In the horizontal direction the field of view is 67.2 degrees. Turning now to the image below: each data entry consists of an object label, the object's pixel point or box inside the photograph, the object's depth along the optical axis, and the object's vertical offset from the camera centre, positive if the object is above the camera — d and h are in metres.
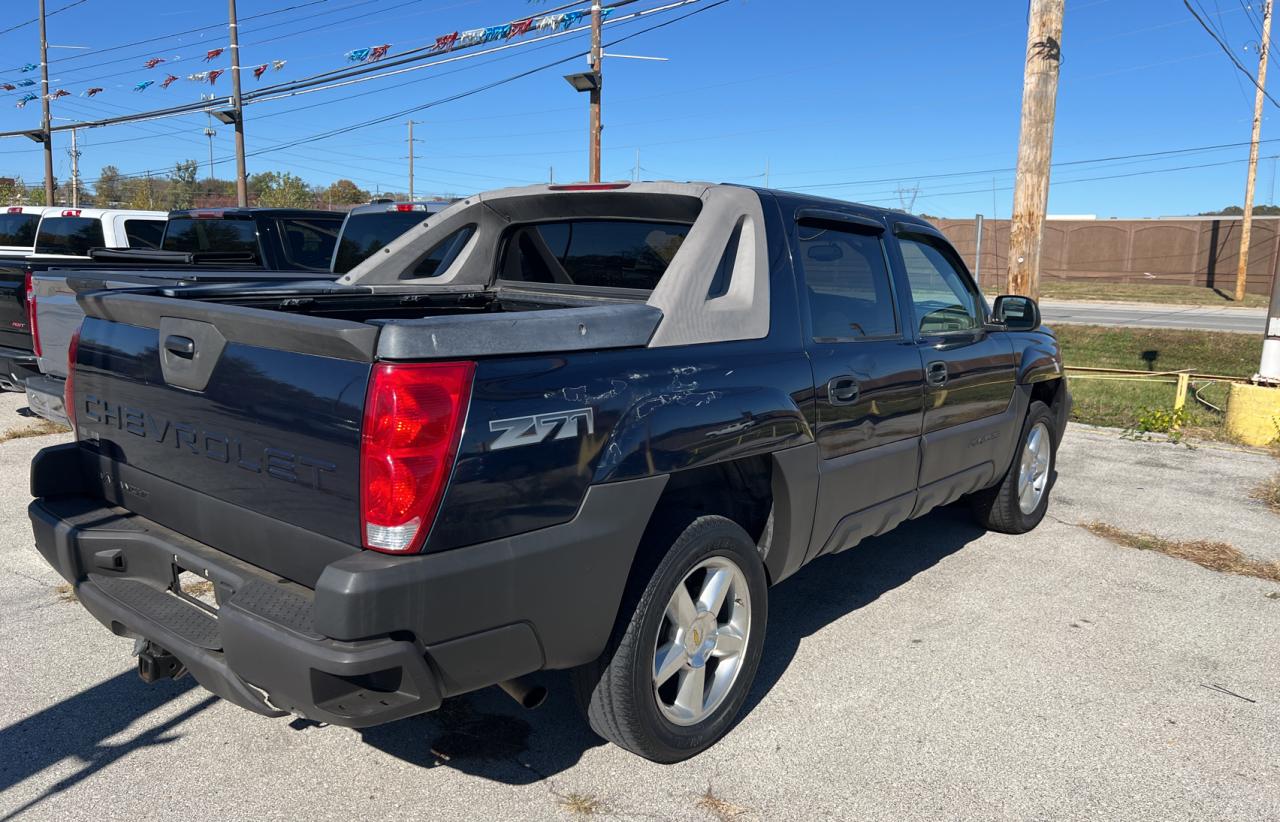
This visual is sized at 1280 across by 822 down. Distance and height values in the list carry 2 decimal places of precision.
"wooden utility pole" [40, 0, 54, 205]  31.09 +5.17
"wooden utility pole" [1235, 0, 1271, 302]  30.56 +4.54
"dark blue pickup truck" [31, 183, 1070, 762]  2.41 -0.54
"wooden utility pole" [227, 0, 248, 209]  23.59 +4.00
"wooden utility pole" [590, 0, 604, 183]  16.94 +3.63
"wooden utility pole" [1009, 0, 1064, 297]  8.81 +1.32
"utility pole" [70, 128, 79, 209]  56.09 +6.38
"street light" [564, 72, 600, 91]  16.78 +3.38
